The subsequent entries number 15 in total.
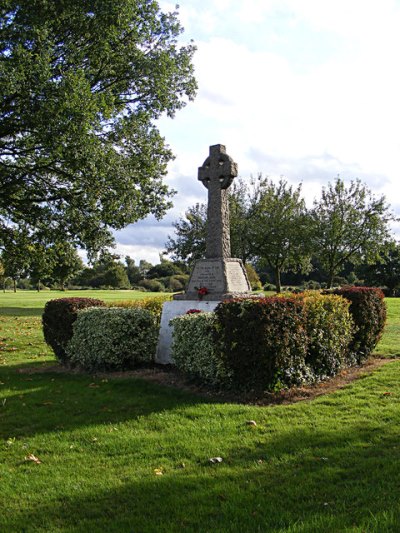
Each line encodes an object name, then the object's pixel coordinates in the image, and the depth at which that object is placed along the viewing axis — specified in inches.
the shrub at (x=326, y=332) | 317.7
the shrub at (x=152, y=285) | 2107.3
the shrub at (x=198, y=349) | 299.7
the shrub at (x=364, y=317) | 388.5
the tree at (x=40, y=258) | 666.8
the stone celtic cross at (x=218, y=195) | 394.3
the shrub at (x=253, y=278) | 1318.9
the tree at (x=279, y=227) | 1288.1
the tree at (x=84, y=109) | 433.7
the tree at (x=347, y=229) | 1427.2
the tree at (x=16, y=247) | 650.8
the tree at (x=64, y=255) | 670.1
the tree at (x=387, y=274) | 2086.6
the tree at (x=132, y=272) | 2780.5
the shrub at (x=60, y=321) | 432.5
